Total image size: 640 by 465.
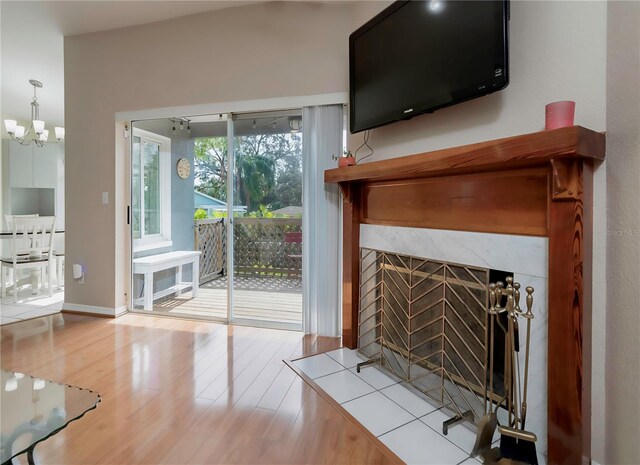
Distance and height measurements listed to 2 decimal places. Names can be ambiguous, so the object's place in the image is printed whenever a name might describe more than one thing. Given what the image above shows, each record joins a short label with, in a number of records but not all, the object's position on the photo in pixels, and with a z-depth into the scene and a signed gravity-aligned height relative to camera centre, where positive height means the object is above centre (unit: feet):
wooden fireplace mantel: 3.97 +0.14
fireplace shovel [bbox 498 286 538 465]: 4.04 -2.64
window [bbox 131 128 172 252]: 11.62 +1.19
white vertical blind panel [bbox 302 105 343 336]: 9.05 +0.08
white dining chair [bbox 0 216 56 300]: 12.58 -0.91
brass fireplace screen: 5.34 -1.87
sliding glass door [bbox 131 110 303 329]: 9.75 +0.21
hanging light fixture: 13.76 +4.00
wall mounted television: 4.83 +2.78
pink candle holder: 3.96 +1.26
